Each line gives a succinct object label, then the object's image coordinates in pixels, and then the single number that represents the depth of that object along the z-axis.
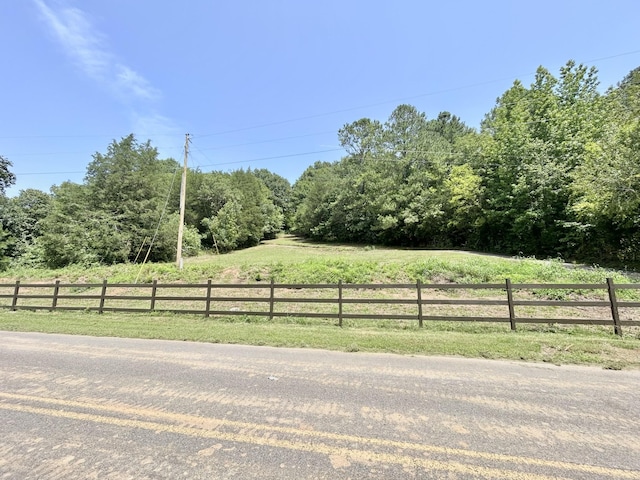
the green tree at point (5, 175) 38.93
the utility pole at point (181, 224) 20.06
